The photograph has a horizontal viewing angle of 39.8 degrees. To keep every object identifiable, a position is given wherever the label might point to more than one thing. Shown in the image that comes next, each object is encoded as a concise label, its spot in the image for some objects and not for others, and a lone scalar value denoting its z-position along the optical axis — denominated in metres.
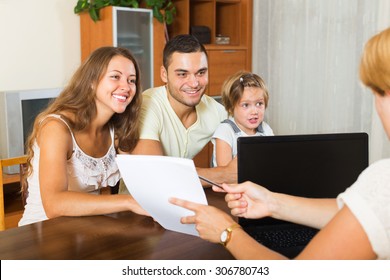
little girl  2.25
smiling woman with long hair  1.76
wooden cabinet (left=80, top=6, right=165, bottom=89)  3.78
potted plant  3.77
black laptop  1.51
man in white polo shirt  2.30
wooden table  1.29
